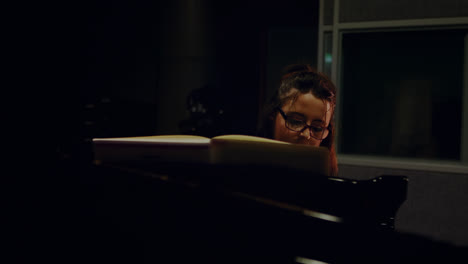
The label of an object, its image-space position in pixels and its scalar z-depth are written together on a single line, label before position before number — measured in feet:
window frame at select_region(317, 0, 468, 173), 5.24
